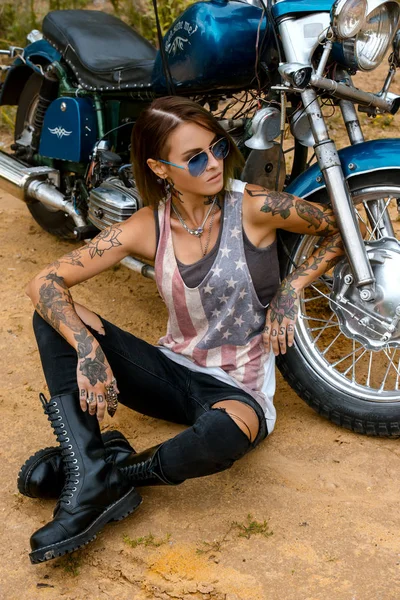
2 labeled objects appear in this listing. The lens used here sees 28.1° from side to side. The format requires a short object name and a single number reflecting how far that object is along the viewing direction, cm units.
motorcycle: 243
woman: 227
